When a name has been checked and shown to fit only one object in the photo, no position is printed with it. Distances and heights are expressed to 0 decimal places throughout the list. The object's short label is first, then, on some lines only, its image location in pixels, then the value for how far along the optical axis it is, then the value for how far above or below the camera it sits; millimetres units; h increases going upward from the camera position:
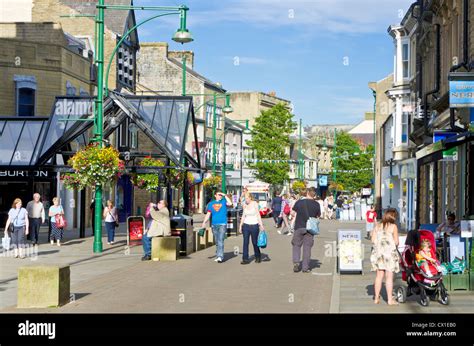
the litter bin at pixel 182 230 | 23672 -1126
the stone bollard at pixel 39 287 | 13242 -1509
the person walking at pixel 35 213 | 26797 -800
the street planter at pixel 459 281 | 15219 -1580
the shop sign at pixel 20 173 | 34188 +561
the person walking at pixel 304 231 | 19234 -921
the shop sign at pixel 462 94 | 18578 +2049
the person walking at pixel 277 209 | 42844 -991
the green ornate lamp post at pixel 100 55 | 23734 +3649
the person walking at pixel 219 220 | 21516 -774
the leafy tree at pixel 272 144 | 85875 +4436
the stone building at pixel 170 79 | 74000 +9307
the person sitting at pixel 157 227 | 22202 -985
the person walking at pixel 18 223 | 23703 -966
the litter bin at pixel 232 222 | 35531 -1365
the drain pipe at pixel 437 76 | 31766 +4150
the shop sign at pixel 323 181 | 113312 +1084
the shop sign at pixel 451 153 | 19094 +811
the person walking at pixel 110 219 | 28641 -1019
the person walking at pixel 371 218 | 30312 -973
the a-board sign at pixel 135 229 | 27277 -1289
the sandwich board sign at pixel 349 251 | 18734 -1324
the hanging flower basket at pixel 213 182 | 52438 +405
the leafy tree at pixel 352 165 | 109375 +3171
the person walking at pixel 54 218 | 27984 -992
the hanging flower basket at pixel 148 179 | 33438 +373
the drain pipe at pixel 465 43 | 25078 +4300
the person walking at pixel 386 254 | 13930 -1030
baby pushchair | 13750 -1393
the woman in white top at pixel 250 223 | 20797 -828
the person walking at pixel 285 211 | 37500 -1000
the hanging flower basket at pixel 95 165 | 25188 +665
